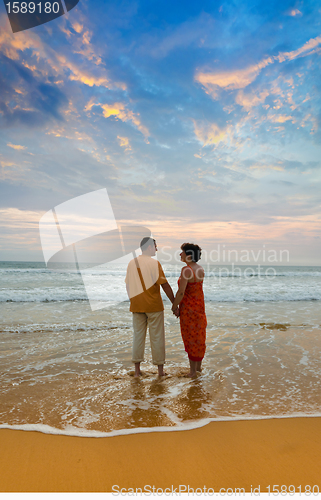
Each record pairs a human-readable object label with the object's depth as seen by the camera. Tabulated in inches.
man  158.9
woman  160.2
